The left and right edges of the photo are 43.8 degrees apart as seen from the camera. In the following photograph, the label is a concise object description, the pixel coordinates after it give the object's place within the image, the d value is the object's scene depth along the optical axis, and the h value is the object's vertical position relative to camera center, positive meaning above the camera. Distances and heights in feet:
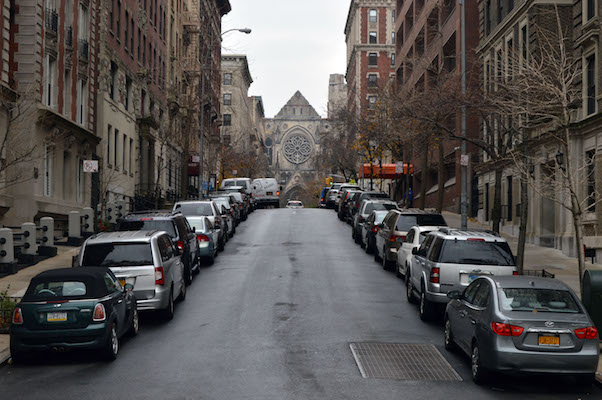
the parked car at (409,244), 65.51 -3.56
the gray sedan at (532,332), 33.55 -5.77
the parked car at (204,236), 80.64 -3.51
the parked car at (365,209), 102.73 -0.67
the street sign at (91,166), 84.02 +4.17
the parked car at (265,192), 198.70 +3.17
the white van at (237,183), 181.02 +5.06
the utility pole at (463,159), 93.20 +5.72
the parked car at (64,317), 38.73 -5.91
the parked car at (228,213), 106.10 -1.39
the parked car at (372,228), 91.60 -2.90
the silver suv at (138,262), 48.85 -3.88
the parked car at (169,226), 64.95 -2.01
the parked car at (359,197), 126.31 +1.22
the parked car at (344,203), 141.28 +0.13
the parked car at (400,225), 76.02 -2.09
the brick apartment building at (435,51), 153.58 +35.98
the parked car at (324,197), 221.48 +2.15
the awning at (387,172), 196.03 +8.74
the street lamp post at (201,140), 137.12 +13.48
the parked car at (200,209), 87.40 -0.64
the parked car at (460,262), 49.06 -3.82
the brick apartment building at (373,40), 378.32 +84.31
